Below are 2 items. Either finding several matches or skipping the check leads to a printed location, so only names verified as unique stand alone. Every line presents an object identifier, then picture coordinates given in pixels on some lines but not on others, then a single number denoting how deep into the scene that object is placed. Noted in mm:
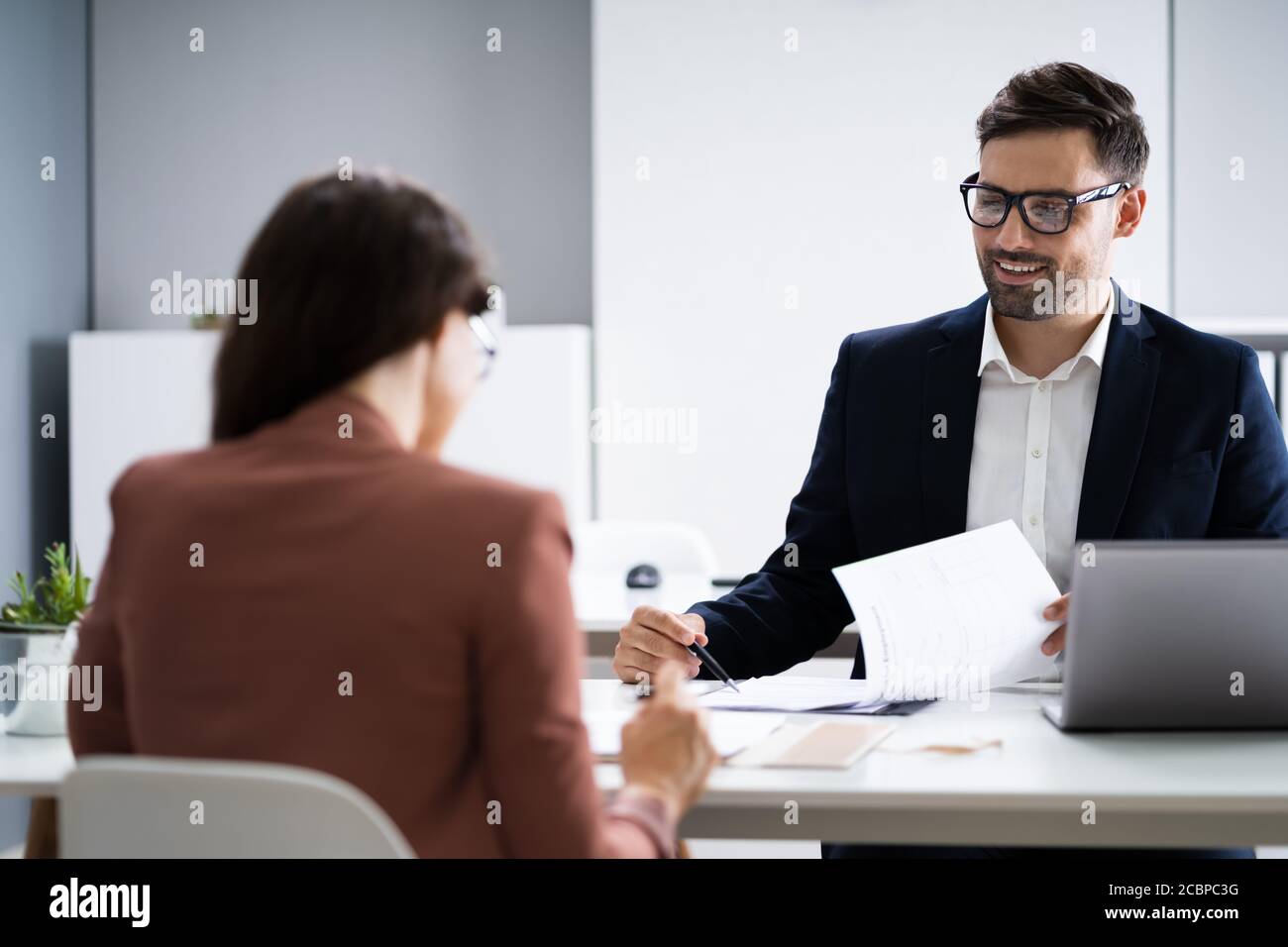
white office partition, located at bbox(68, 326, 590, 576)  4008
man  1922
